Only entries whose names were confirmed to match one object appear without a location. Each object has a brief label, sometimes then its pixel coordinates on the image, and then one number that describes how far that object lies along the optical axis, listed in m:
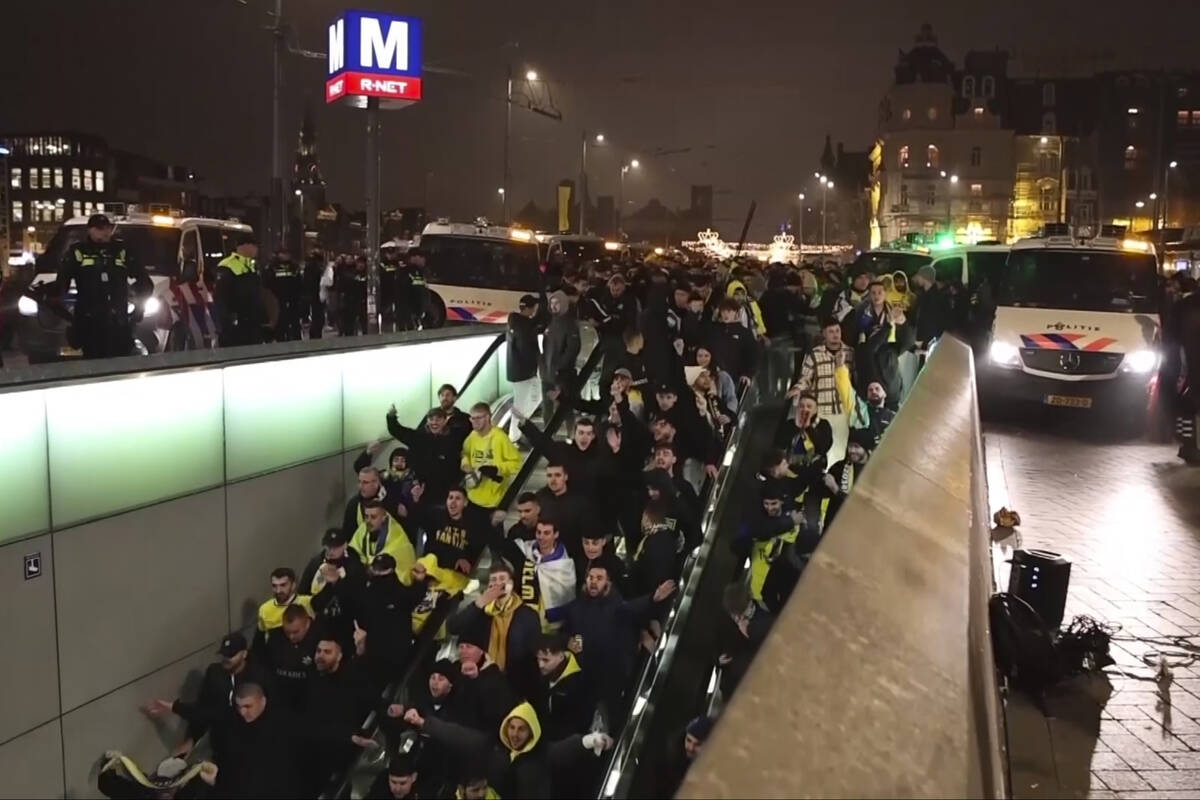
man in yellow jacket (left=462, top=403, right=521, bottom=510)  10.15
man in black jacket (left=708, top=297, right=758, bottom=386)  11.62
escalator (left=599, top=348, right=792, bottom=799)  6.14
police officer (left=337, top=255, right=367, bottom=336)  19.12
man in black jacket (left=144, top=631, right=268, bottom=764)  7.38
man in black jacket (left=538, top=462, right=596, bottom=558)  8.36
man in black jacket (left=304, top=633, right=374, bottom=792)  7.33
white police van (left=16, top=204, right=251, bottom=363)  14.50
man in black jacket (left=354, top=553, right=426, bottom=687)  8.12
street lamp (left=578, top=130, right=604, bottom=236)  49.22
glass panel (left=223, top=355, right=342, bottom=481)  9.73
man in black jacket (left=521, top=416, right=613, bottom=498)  8.95
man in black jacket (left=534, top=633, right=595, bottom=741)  6.96
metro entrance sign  17.14
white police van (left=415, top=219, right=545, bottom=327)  20.53
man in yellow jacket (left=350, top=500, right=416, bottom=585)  9.05
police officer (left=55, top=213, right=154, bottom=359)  9.66
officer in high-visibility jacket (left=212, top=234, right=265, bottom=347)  12.48
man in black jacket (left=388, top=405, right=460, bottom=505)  10.21
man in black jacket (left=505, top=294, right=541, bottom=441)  12.92
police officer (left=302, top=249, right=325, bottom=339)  18.09
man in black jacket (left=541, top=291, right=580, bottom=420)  12.52
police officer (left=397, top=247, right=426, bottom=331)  17.98
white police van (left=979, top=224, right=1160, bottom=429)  16.08
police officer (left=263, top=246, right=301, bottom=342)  15.84
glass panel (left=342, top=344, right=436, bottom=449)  11.83
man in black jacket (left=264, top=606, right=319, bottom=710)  7.64
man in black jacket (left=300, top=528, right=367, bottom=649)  8.44
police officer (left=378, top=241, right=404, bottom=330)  18.26
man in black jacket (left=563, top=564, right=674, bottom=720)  7.23
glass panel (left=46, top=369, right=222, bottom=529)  7.76
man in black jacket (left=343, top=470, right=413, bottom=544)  9.41
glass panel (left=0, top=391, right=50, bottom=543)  7.18
